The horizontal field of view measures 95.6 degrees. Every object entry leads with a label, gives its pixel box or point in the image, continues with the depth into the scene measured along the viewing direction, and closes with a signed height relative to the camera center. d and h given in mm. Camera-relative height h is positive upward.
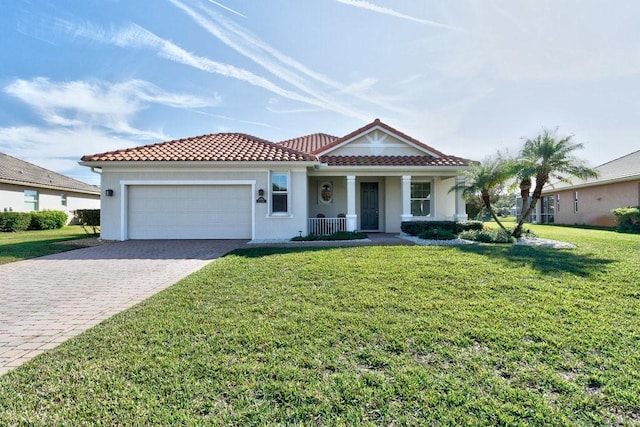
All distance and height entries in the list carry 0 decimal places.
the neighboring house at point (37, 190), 18922 +2094
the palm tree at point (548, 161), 10687 +2027
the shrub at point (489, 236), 10766 -778
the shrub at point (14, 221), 17094 -209
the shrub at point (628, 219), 14742 -206
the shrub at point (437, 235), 11211 -742
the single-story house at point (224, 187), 11875 +1257
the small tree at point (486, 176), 11365 +1587
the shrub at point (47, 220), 18922 -173
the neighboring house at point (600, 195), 17766 +1408
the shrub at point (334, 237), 11478 -828
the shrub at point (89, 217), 13477 +8
